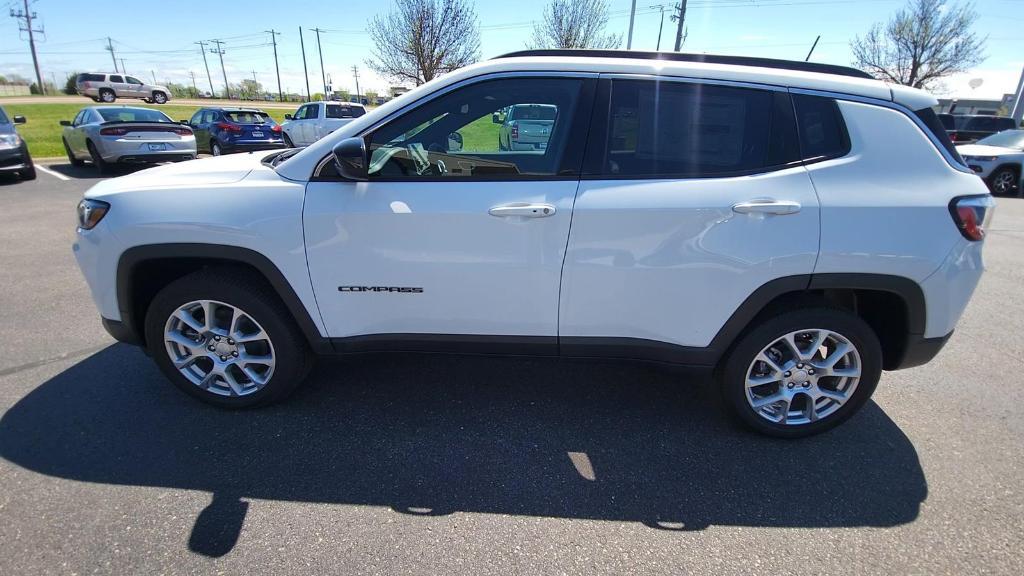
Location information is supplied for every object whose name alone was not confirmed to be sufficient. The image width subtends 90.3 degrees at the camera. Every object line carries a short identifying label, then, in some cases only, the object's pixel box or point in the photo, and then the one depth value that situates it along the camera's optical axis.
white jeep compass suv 2.35
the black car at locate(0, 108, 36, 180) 9.18
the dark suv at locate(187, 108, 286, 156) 14.65
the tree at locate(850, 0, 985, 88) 28.69
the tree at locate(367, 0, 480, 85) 23.70
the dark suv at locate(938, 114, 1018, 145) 17.61
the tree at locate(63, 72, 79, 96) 48.70
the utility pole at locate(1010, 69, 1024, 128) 19.59
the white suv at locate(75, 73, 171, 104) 38.34
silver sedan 10.36
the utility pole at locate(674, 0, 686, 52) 24.05
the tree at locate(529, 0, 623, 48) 25.12
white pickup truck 16.50
